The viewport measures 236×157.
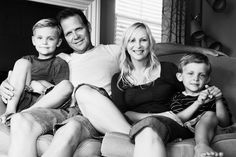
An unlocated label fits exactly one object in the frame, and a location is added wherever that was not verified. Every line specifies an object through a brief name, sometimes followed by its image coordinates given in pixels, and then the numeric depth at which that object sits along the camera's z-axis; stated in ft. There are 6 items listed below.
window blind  12.30
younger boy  5.51
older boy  6.81
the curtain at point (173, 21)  13.01
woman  6.41
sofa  4.70
